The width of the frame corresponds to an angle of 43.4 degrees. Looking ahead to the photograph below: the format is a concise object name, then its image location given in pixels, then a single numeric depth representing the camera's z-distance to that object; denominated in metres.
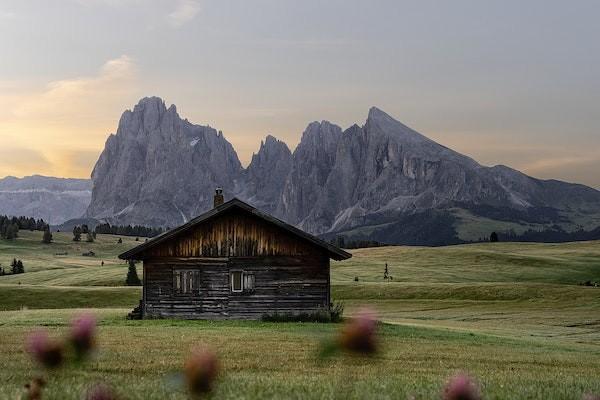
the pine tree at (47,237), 194.62
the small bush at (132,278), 89.88
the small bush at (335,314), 43.75
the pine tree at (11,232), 192.43
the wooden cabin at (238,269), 43.50
